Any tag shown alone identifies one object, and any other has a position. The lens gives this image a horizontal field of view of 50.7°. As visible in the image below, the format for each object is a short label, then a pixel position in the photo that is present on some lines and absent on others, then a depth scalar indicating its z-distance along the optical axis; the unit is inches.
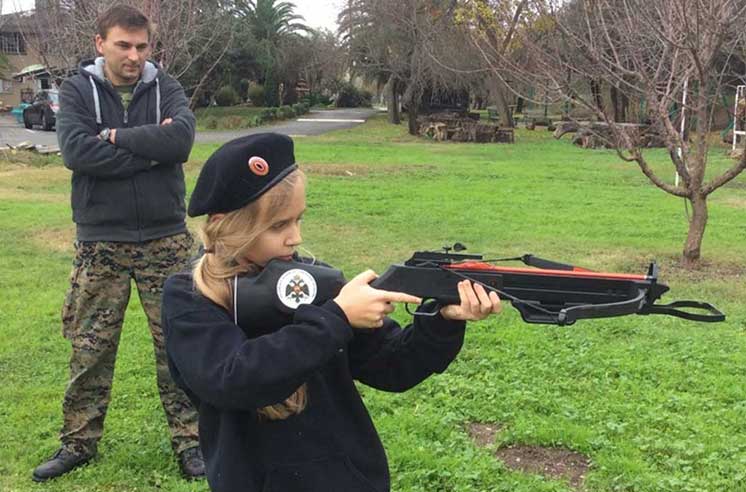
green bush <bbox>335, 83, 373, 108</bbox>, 2859.3
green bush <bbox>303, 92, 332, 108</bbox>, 2721.5
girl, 71.4
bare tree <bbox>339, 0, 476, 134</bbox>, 1242.6
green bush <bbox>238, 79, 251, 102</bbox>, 2187.1
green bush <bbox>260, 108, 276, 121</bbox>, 1776.6
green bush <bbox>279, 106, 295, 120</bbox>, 1916.1
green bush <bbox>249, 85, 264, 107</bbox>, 2256.4
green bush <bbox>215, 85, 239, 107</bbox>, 2144.4
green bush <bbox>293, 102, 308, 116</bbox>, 2080.5
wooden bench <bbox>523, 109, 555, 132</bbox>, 1567.5
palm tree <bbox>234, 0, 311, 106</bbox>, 1977.1
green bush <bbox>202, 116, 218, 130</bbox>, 1550.7
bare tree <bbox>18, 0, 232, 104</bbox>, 552.9
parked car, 1297.7
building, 1984.5
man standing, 151.6
